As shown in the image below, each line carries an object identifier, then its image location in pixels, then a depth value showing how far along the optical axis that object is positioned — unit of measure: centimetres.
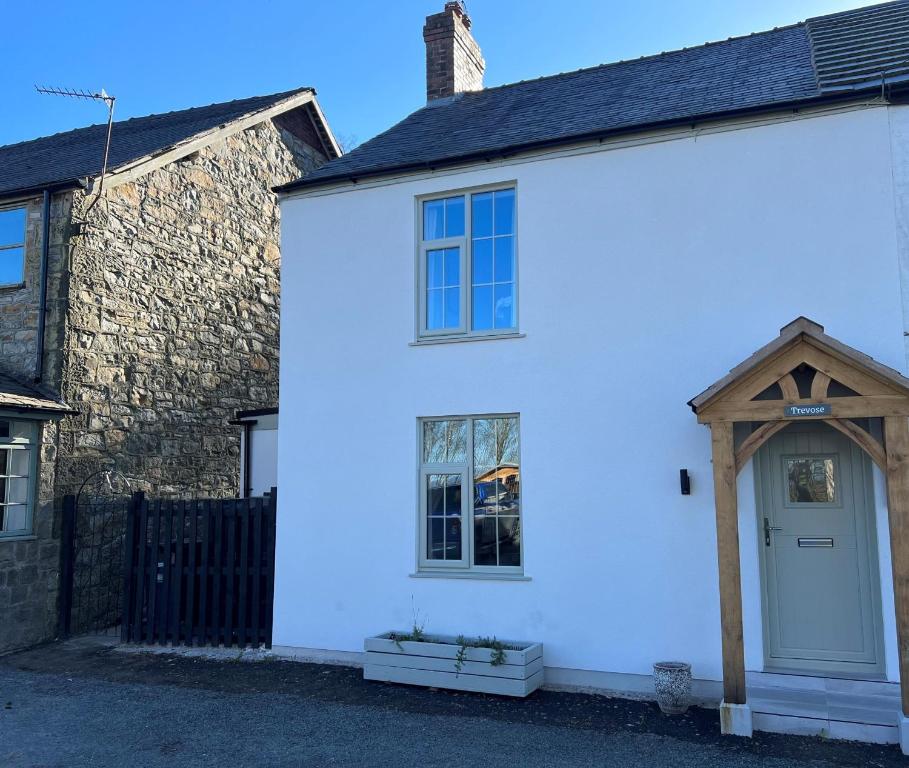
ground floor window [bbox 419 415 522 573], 898
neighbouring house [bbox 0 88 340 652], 1105
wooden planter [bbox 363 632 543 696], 798
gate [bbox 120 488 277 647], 1027
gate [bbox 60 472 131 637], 1124
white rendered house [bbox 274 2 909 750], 738
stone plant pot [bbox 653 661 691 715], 742
